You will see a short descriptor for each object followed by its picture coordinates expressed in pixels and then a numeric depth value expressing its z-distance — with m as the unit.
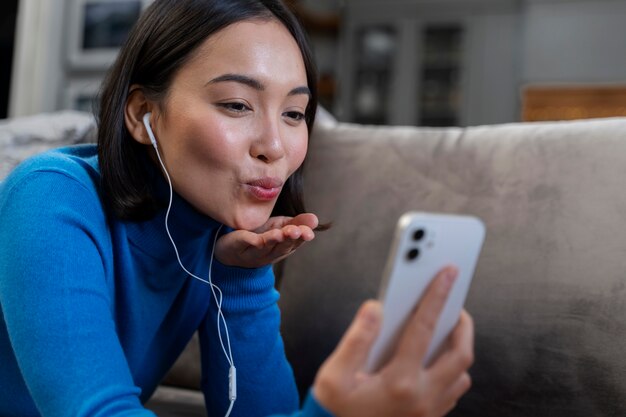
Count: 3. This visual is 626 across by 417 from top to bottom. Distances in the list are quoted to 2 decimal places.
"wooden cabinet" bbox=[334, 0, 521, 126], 5.26
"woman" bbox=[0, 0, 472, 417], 0.69
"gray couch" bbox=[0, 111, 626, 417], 1.01
